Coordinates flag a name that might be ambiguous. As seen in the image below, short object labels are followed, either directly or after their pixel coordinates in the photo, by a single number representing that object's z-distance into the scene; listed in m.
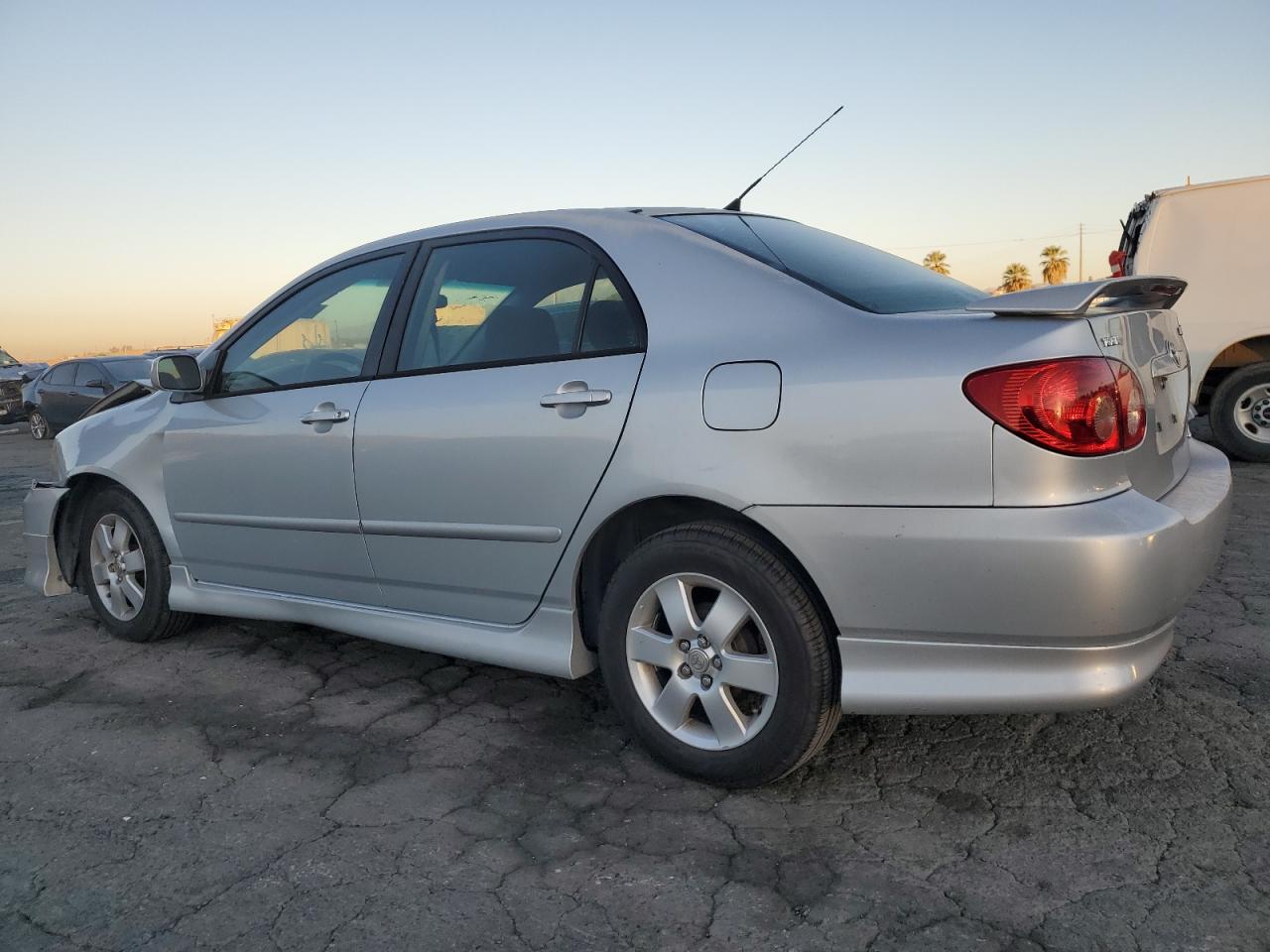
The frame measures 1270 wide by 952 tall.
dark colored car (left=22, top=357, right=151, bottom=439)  14.71
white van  7.38
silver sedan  2.24
